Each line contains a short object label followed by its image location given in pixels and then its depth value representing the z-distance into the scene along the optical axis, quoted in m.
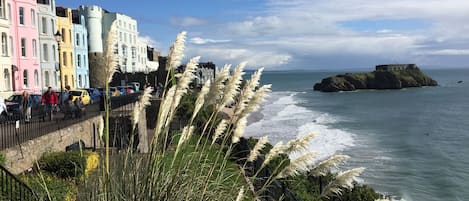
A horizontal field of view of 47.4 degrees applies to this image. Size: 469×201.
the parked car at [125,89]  45.57
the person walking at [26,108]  17.58
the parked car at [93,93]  37.99
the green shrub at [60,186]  7.32
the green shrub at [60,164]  10.82
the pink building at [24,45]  36.56
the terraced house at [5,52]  34.28
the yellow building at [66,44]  52.31
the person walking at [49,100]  20.31
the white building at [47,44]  43.66
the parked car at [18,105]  21.41
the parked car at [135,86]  52.99
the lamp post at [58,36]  22.29
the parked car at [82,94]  32.09
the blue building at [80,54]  55.50
